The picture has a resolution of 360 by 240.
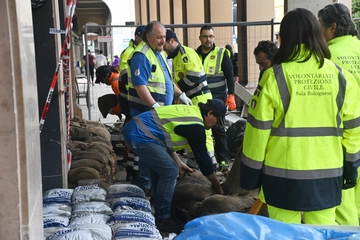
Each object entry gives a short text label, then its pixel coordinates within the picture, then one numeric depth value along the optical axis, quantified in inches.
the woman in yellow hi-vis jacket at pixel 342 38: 154.3
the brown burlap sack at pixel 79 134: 281.4
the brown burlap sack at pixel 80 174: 215.6
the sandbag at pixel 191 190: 194.7
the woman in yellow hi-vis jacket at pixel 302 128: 120.4
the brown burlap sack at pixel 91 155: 241.9
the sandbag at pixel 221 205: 173.3
